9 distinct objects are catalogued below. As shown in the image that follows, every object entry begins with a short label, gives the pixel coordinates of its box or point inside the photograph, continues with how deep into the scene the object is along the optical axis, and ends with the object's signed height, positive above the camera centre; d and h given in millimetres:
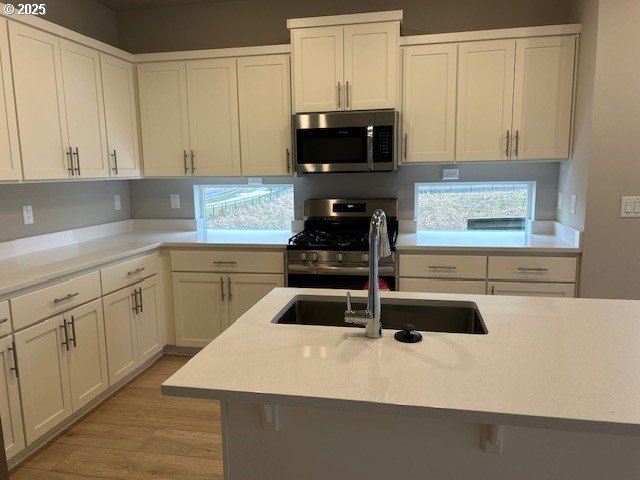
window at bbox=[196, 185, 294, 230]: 3943 -232
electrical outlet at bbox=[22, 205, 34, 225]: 2926 -206
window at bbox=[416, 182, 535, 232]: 3625 -232
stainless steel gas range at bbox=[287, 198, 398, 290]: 3121 -572
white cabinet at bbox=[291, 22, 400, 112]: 3158 +781
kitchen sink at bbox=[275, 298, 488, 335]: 1776 -541
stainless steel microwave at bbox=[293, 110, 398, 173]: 3176 +263
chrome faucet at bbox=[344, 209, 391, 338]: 1377 -333
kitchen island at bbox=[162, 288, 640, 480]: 1042 -507
